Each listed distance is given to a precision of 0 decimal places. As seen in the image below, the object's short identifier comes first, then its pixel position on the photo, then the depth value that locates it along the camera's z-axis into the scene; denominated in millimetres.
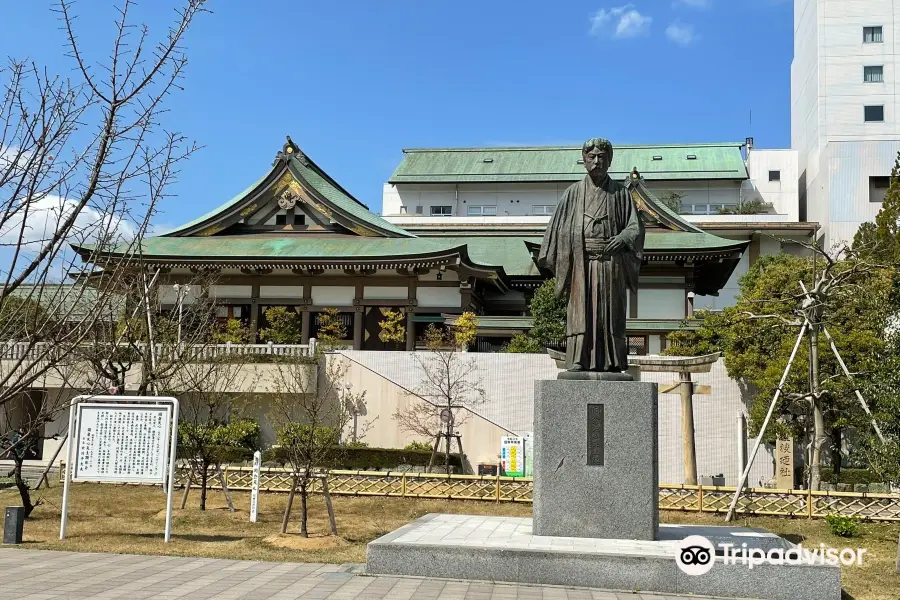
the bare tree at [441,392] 24156
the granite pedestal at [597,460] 8961
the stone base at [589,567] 7848
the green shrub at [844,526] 13695
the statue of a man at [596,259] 9602
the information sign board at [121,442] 11117
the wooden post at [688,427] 17709
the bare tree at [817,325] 15430
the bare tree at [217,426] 15617
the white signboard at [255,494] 13820
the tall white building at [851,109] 41344
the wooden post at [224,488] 14766
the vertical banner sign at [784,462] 20297
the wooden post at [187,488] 15094
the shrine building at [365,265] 28203
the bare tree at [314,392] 24266
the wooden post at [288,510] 11589
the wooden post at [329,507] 11912
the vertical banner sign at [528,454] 20820
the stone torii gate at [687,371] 17703
